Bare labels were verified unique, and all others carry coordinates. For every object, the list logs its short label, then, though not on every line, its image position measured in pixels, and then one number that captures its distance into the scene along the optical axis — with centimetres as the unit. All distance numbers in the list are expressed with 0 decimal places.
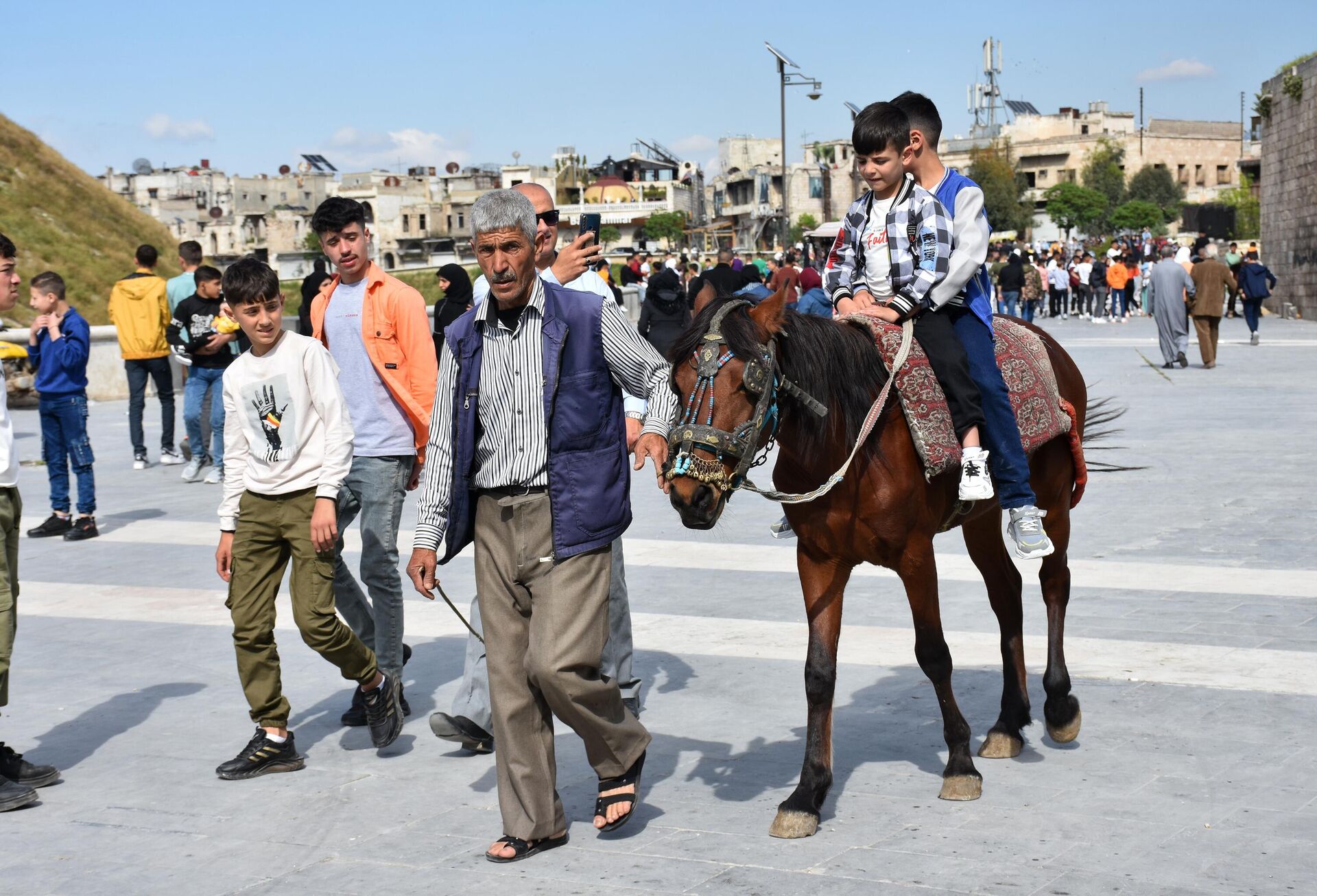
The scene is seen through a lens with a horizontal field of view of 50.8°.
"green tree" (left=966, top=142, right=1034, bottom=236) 10631
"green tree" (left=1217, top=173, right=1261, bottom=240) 6712
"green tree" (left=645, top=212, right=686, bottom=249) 14100
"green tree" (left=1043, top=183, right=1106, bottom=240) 10450
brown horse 426
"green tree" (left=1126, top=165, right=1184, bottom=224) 11031
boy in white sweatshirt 550
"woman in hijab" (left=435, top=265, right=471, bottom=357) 932
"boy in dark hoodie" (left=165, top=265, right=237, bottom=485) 1268
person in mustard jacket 1390
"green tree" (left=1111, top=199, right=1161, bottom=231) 9769
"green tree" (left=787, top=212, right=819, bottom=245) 12558
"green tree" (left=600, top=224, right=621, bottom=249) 14488
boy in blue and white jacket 514
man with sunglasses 552
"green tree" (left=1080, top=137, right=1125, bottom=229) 10975
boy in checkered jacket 498
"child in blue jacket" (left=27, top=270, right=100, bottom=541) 1081
